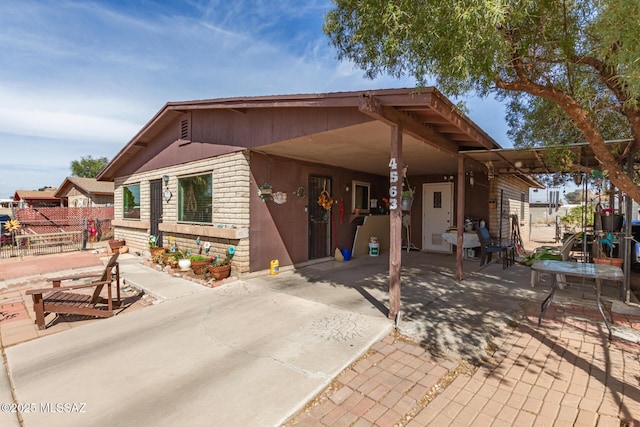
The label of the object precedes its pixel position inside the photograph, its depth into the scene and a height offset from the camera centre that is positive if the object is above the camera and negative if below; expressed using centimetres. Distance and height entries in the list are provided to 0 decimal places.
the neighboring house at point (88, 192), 1806 +102
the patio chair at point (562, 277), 518 -122
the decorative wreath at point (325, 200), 717 +20
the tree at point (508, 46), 241 +166
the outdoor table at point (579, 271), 324 -74
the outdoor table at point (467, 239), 769 -83
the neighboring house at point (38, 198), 2401 +84
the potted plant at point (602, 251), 473 -79
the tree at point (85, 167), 3975 +565
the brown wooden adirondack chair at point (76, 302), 372 -128
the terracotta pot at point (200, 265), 577 -113
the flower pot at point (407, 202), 698 +16
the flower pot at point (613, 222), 485 -23
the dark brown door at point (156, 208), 821 +1
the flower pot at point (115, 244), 957 -120
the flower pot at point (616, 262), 471 -87
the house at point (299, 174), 417 +86
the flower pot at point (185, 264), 615 -118
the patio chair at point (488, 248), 665 -92
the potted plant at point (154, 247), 732 -102
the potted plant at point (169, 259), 643 -115
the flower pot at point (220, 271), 541 -119
